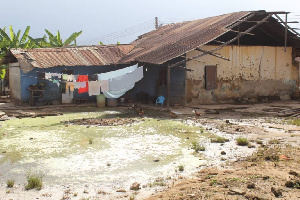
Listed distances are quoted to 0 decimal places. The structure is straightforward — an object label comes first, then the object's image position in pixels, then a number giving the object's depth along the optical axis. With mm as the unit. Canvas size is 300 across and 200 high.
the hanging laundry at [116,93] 17734
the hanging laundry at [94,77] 17469
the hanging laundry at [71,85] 17141
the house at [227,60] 18250
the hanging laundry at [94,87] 17031
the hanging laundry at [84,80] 17148
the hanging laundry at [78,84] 17000
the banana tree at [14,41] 23330
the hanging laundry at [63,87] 17475
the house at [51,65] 19094
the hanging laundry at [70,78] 17202
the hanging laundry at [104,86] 17109
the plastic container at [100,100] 18938
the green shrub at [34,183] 6862
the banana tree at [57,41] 26056
